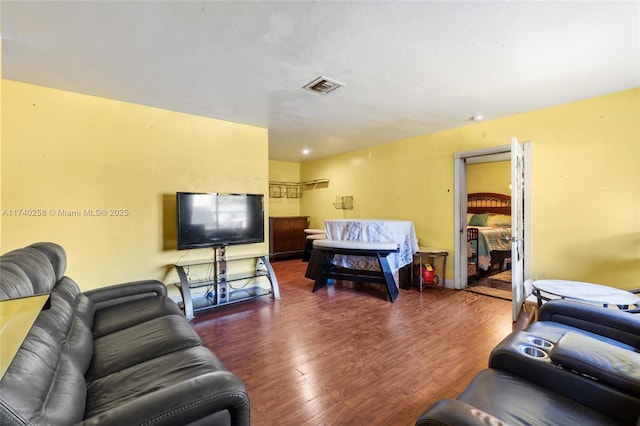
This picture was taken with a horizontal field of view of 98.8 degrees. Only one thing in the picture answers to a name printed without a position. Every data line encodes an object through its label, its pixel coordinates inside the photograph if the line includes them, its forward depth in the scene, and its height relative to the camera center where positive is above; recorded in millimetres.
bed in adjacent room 5172 -559
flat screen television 3184 -85
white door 2955 -188
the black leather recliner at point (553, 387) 972 -702
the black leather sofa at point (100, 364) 866 -664
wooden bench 3664 -749
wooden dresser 6469 -577
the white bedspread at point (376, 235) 3873 -346
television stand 3158 -874
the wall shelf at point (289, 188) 7041 +651
